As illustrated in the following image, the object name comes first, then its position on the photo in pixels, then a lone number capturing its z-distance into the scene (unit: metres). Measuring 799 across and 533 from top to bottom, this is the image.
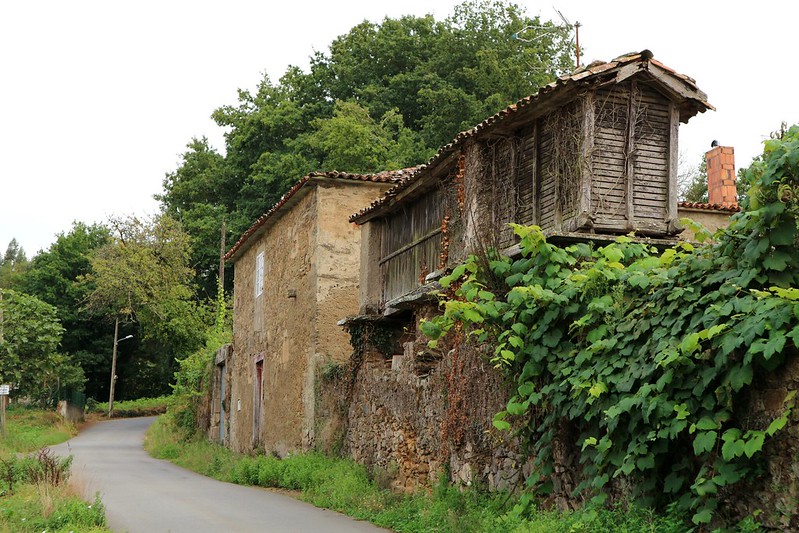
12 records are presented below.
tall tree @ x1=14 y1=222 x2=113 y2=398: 53.59
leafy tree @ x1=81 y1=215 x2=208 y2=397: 48.09
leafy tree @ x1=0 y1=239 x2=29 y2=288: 77.44
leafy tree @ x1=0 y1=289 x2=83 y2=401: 32.84
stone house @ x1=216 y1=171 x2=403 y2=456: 19.92
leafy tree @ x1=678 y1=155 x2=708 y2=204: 35.50
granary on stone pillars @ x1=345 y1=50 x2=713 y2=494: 11.89
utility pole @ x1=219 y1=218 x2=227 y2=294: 40.12
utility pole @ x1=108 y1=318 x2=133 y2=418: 50.44
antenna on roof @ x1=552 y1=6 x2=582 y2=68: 16.25
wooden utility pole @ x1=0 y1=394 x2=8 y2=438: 31.70
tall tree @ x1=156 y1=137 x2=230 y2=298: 44.00
